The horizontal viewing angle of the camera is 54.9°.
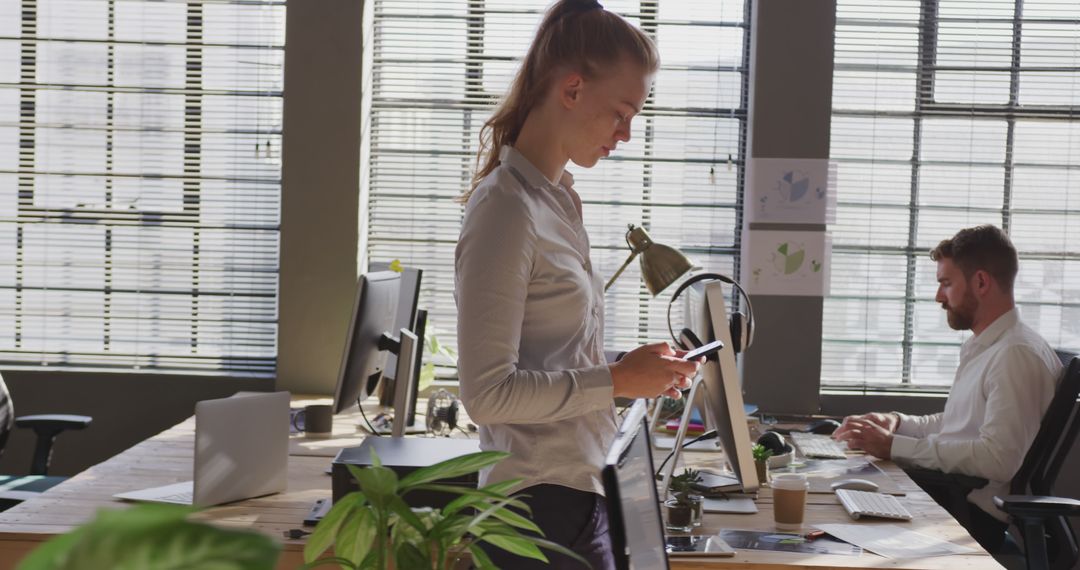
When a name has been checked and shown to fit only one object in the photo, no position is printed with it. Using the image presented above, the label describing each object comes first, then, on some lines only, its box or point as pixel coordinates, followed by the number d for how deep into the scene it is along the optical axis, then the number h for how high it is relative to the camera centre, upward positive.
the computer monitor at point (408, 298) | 3.37 -0.23
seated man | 3.14 -0.46
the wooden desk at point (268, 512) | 2.05 -0.65
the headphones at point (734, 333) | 2.28 -0.23
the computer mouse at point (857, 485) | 2.70 -0.63
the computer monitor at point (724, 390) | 2.15 -0.32
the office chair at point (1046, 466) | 3.05 -0.65
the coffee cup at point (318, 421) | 3.35 -0.63
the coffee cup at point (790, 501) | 2.29 -0.57
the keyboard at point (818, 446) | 3.16 -0.65
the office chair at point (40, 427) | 3.60 -0.78
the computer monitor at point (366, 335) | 2.93 -0.32
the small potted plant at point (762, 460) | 2.73 -0.58
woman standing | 1.48 -0.09
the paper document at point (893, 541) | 2.11 -0.62
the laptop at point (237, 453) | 2.29 -0.53
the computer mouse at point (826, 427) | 3.62 -0.65
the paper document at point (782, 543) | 2.11 -0.63
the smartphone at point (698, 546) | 2.04 -0.62
